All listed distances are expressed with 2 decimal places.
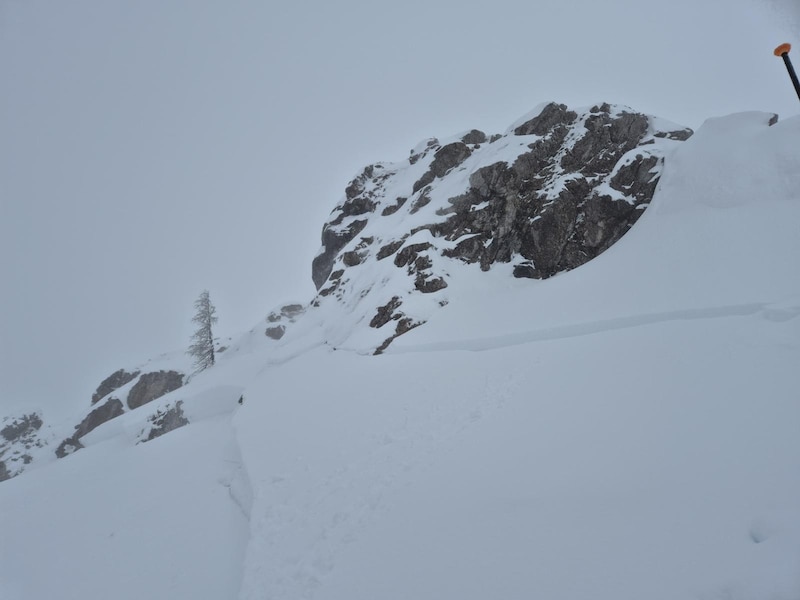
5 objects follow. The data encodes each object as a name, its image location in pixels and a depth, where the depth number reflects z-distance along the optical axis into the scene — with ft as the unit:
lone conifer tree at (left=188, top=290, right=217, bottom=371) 139.13
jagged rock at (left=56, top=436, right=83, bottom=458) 157.38
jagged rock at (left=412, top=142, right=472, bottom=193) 152.97
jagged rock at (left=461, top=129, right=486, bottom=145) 160.13
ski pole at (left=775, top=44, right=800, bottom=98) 14.62
